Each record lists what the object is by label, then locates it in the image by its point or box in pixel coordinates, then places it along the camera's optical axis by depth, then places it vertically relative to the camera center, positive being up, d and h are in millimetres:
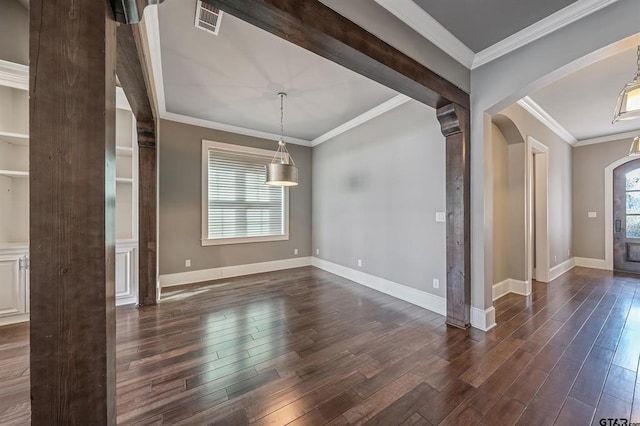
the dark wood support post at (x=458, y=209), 2568 +40
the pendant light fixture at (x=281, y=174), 2926 +483
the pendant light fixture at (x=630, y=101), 1957 +908
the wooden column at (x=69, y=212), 802 +11
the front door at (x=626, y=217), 4719 -104
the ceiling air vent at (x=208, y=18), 1880 +1605
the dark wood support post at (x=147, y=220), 3207 -71
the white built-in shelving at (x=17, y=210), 2582 +67
